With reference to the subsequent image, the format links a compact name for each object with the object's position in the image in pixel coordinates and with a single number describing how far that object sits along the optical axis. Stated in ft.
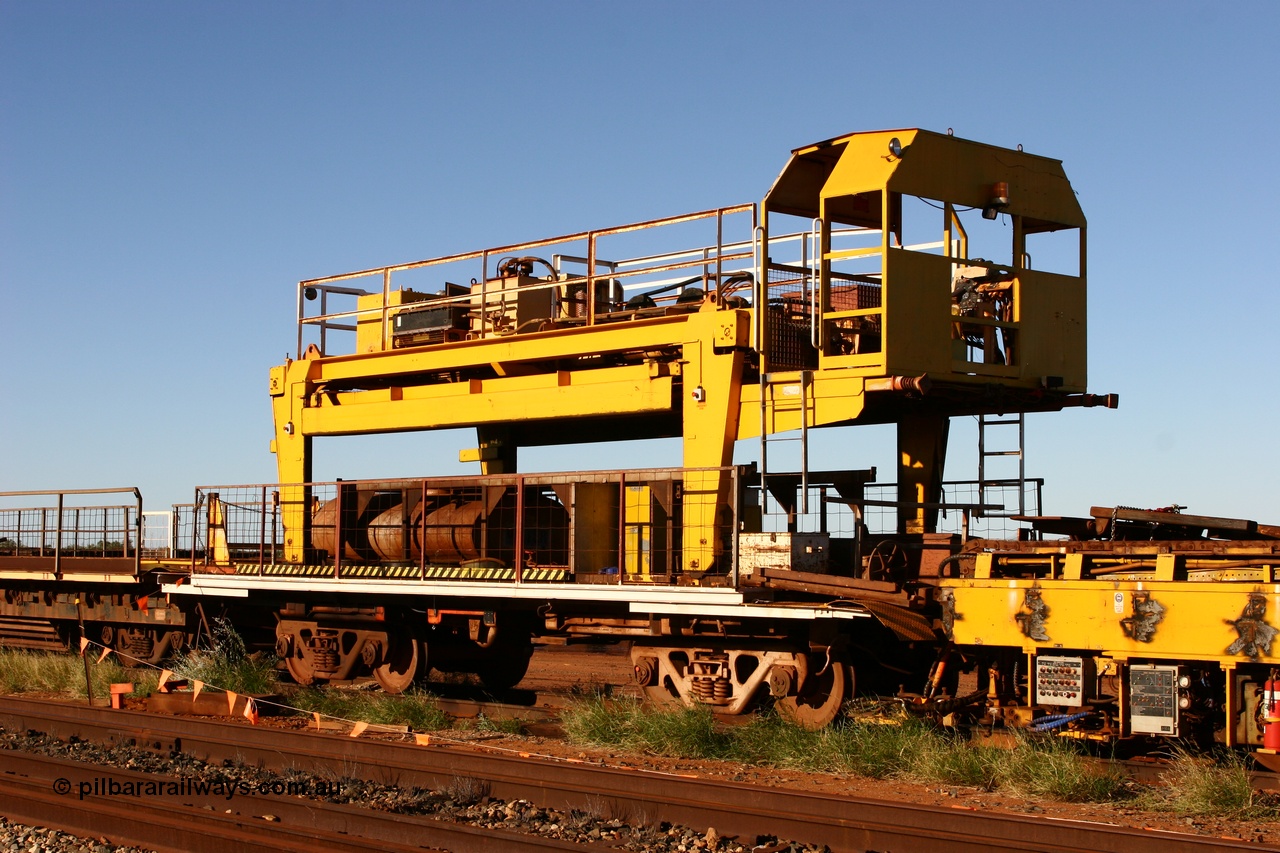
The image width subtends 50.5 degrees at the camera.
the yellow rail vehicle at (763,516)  35.27
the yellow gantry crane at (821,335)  42.80
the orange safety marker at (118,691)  50.51
